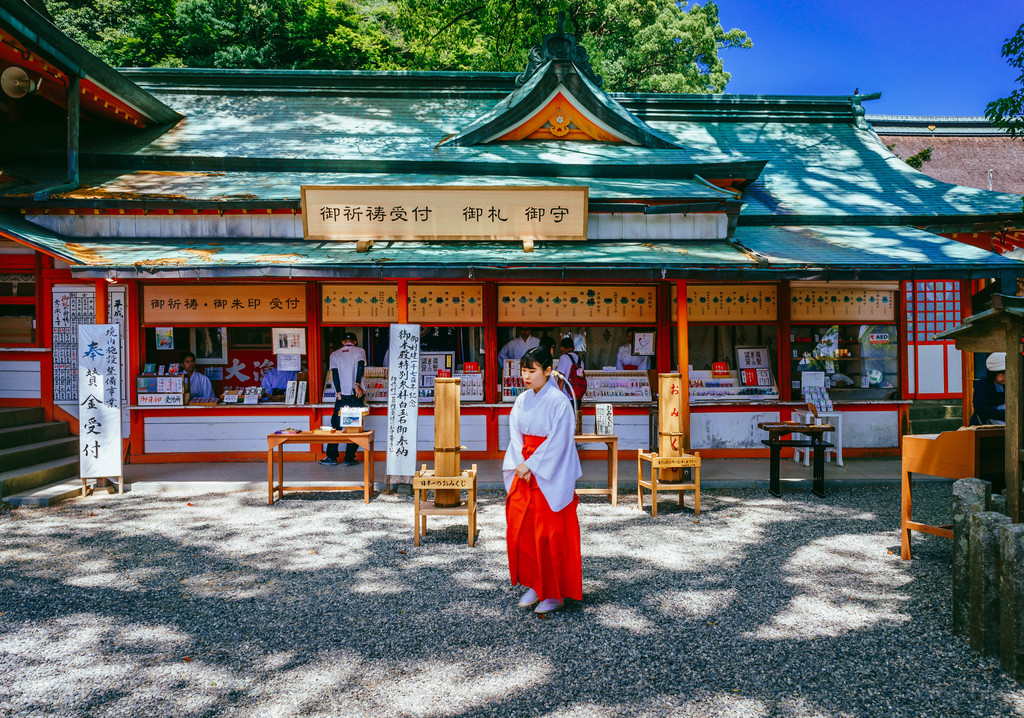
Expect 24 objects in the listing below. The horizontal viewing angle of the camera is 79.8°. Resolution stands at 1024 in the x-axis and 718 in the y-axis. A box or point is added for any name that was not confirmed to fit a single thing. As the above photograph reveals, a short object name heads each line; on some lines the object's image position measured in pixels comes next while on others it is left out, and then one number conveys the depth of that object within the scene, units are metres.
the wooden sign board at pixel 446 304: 10.18
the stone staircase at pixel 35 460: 7.66
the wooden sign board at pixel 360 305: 10.13
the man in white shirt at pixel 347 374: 9.65
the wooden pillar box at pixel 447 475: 6.21
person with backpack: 9.65
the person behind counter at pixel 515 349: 10.67
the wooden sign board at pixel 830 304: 10.55
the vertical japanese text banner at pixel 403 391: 7.95
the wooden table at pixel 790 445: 8.10
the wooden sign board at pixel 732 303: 10.40
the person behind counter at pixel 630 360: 10.95
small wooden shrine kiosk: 4.33
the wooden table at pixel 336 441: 7.83
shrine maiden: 4.66
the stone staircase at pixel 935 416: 10.70
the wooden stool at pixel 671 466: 7.24
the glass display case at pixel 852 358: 10.94
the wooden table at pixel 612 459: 7.79
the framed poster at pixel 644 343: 10.64
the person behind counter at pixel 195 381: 10.23
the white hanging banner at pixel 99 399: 7.97
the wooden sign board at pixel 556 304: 10.29
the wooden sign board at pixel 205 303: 9.87
